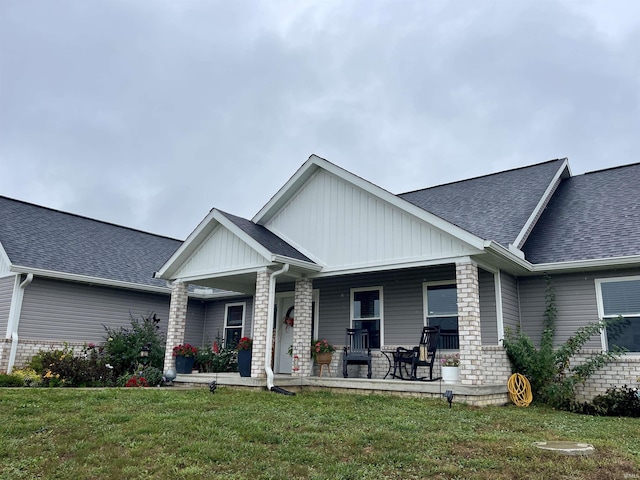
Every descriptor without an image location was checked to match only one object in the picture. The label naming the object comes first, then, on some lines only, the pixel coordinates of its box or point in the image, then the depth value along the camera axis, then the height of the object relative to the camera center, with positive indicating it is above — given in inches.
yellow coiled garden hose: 356.2 -26.2
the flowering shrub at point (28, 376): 432.8 -31.9
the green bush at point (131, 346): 521.7 -3.3
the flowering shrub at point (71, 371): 430.0 -25.8
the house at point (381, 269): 370.0 +68.1
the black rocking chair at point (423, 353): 378.3 -2.3
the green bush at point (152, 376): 462.7 -30.4
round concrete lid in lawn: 186.4 -35.8
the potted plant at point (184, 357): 467.8 -12.1
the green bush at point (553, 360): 354.3 -4.4
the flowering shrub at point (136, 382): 424.2 -33.3
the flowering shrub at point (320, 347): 437.1 +0.6
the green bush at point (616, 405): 326.3 -32.4
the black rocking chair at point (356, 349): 417.7 -0.2
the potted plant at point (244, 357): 423.8 -9.4
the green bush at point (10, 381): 412.2 -34.1
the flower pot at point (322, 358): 438.5 -8.8
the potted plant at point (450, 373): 350.3 -15.0
